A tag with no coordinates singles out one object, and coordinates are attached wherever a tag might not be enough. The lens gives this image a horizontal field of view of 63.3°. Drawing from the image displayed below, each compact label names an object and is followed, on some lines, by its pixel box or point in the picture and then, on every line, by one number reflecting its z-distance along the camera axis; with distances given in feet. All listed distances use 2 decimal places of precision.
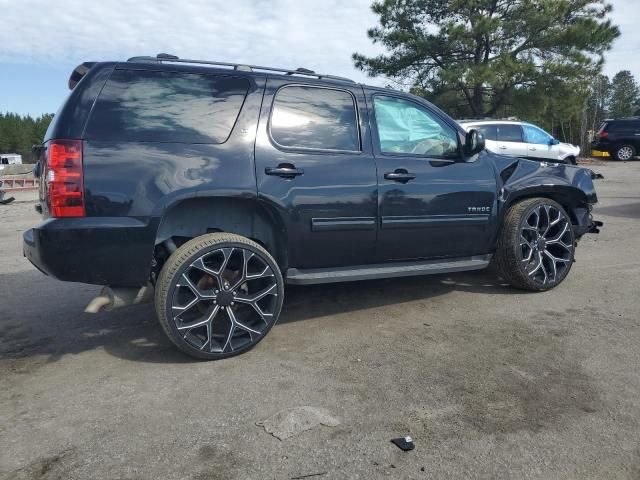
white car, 42.11
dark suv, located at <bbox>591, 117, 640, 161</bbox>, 73.51
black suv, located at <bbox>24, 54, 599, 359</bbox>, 9.88
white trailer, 203.00
